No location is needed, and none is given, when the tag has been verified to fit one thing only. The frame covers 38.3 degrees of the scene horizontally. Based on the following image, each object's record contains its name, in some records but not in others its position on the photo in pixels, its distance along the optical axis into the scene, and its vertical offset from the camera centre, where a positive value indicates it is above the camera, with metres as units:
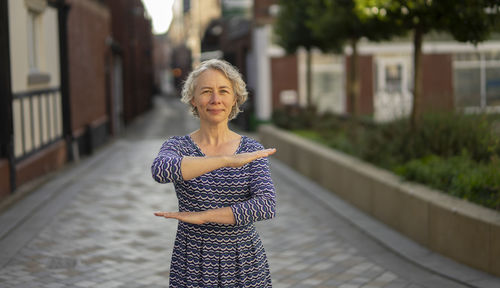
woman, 3.09 -0.52
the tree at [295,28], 18.28 +1.29
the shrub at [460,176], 6.84 -1.07
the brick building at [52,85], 10.50 -0.02
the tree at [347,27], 13.13 +0.94
